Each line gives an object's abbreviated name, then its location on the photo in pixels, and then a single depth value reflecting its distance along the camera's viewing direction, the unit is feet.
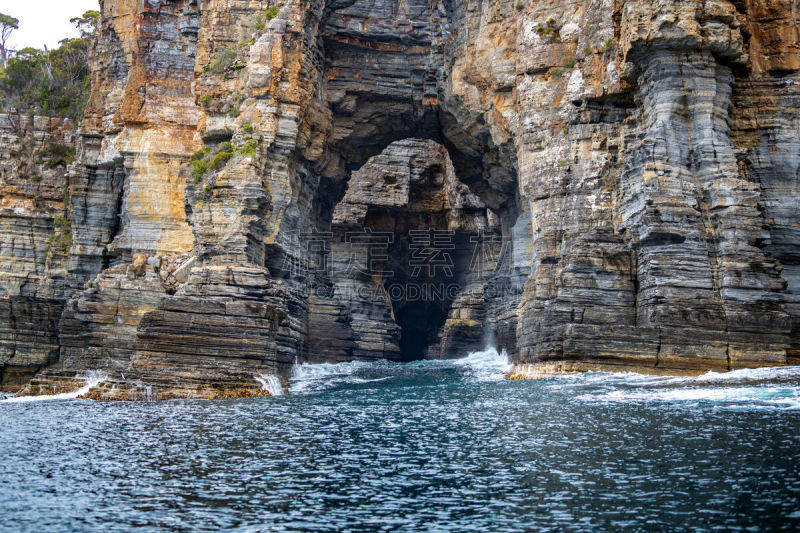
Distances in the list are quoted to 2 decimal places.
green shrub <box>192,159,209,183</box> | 125.80
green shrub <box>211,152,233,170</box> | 124.67
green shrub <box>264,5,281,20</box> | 131.54
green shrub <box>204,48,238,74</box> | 131.54
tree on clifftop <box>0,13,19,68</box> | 216.13
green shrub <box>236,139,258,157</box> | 123.54
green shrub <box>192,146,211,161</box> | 128.77
